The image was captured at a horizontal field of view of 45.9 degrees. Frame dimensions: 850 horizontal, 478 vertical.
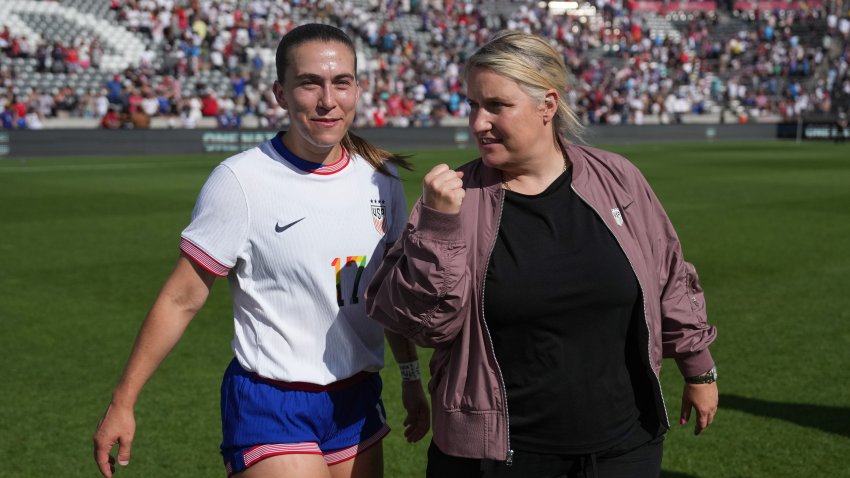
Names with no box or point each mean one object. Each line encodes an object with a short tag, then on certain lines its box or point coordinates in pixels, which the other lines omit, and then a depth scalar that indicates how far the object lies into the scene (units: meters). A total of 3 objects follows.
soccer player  2.99
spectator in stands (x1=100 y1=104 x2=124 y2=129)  29.73
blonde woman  2.69
